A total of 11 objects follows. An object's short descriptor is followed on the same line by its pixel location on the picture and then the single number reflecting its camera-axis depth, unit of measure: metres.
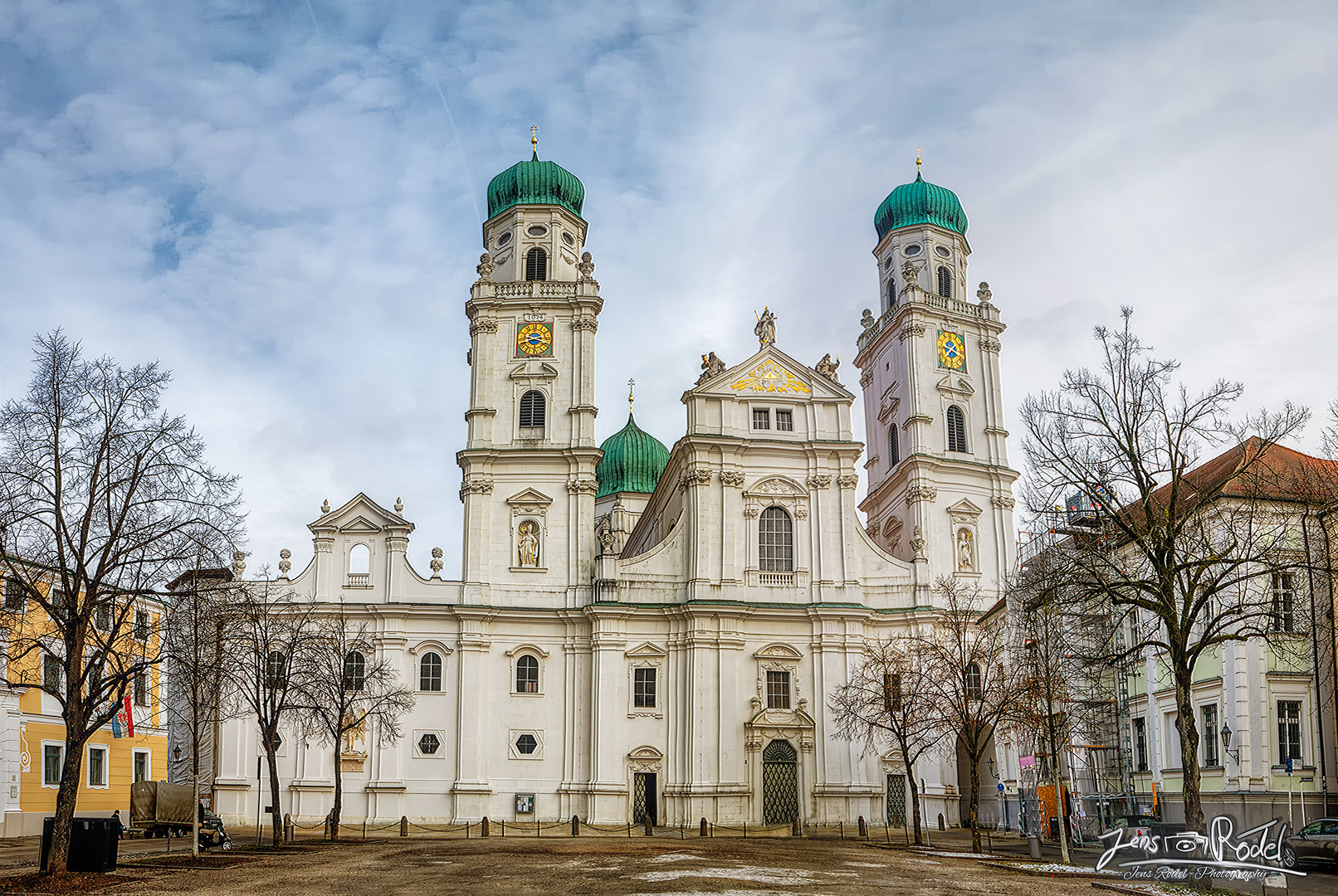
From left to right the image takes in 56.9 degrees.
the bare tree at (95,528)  24.89
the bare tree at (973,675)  37.72
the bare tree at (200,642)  27.78
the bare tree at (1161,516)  26.31
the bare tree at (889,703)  42.06
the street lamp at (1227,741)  36.39
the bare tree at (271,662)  36.66
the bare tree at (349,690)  41.91
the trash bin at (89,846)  26.73
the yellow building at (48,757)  44.94
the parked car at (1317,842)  28.30
